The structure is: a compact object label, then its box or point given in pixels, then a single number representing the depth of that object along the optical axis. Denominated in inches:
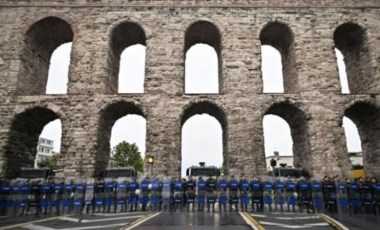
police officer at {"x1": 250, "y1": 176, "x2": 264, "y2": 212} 530.6
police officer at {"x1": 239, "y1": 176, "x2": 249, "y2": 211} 533.6
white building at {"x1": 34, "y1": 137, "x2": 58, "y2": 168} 3617.1
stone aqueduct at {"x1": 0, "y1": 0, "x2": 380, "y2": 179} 722.8
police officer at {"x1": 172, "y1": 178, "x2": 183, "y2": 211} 537.0
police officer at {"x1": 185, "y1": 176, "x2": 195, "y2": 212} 537.3
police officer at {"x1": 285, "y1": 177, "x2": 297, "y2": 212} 530.6
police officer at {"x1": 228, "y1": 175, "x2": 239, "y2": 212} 531.5
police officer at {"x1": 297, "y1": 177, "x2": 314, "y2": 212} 530.3
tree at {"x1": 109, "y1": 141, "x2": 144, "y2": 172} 1898.4
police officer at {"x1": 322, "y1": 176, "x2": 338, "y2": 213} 524.4
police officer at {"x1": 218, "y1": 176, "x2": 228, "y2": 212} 527.8
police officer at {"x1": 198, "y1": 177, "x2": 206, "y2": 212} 529.3
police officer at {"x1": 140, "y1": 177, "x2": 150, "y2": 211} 540.4
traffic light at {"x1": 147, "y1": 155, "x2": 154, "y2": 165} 684.1
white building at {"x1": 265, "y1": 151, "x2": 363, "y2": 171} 1910.2
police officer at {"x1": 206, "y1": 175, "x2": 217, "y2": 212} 528.7
